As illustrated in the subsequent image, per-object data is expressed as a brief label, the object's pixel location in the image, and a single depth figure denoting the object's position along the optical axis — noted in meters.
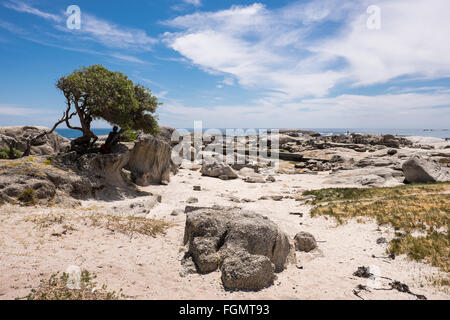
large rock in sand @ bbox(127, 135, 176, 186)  26.27
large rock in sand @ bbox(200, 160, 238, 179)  34.41
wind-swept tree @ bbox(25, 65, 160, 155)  20.73
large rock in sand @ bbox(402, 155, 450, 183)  27.73
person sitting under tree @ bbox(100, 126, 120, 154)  22.80
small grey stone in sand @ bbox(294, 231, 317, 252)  11.98
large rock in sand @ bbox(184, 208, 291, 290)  8.60
